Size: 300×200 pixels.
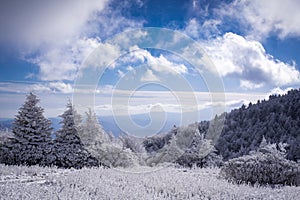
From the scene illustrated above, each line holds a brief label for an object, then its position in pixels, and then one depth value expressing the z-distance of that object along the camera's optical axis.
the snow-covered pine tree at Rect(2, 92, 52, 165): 14.25
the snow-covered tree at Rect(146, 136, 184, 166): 19.81
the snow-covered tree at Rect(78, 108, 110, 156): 15.70
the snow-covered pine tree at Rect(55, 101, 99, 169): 14.87
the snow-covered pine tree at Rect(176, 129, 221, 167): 18.88
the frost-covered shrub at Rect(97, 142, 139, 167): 15.72
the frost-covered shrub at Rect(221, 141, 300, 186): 9.49
